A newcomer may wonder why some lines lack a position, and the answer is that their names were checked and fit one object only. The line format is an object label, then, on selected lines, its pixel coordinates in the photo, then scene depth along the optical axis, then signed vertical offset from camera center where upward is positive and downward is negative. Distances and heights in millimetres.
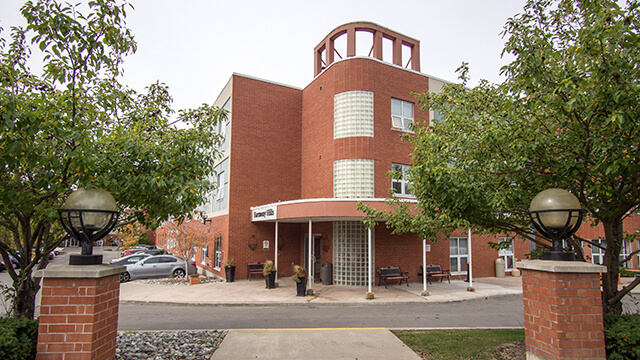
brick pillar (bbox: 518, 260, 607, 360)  4293 -1035
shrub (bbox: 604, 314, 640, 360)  4488 -1406
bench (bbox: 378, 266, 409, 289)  16781 -2390
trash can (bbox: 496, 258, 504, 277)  21141 -2615
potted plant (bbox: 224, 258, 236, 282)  18594 -2471
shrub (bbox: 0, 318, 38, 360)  4098 -1335
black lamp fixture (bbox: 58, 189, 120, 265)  4371 +35
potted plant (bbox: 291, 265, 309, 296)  14320 -2236
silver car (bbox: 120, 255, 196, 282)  20172 -2602
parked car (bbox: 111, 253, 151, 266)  21073 -2204
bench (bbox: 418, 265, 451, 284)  18156 -2485
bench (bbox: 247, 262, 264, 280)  19328 -2476
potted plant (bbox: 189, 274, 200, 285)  18109 -2848
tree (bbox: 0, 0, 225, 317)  4504 +961
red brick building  17562 +2893
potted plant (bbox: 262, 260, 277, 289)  16047 -2326
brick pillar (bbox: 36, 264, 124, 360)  3982 -987
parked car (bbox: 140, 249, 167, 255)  33228 -2786
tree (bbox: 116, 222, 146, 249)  37362 -2087
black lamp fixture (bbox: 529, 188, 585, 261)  4652 +64
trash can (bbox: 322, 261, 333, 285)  17391 -2447
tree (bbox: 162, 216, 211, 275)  19188 -848
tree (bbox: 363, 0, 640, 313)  4637 +1219
